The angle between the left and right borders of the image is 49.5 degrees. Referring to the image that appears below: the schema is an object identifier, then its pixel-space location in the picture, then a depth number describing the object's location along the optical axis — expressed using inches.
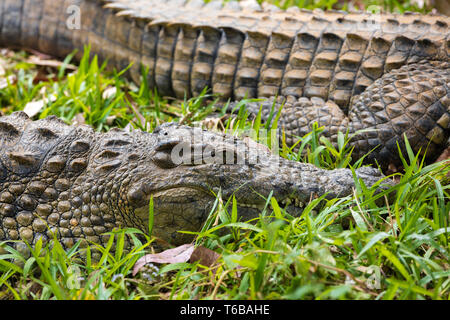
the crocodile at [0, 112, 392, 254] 99.0
